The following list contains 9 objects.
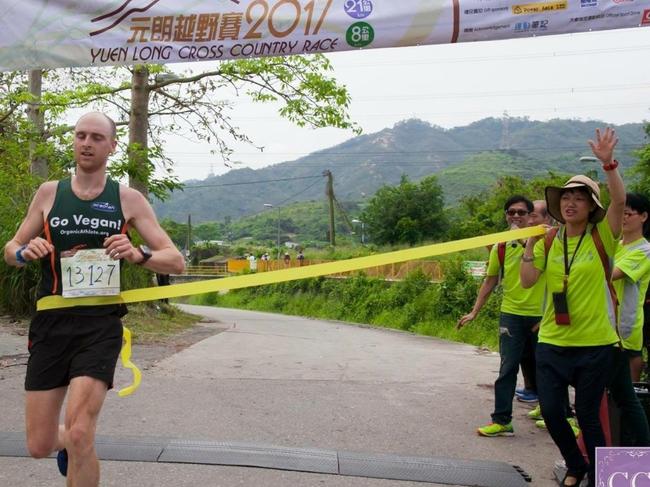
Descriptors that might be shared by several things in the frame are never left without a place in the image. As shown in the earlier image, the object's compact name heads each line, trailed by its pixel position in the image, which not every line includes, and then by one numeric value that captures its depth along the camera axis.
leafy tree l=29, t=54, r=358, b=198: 13.75
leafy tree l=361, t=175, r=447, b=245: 60.28
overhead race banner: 5.50
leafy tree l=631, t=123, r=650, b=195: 27.05
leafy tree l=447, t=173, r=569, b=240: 39.80
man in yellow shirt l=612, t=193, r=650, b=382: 4.68
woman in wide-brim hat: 4.12
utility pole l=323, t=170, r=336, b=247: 55.25
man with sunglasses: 5.92
